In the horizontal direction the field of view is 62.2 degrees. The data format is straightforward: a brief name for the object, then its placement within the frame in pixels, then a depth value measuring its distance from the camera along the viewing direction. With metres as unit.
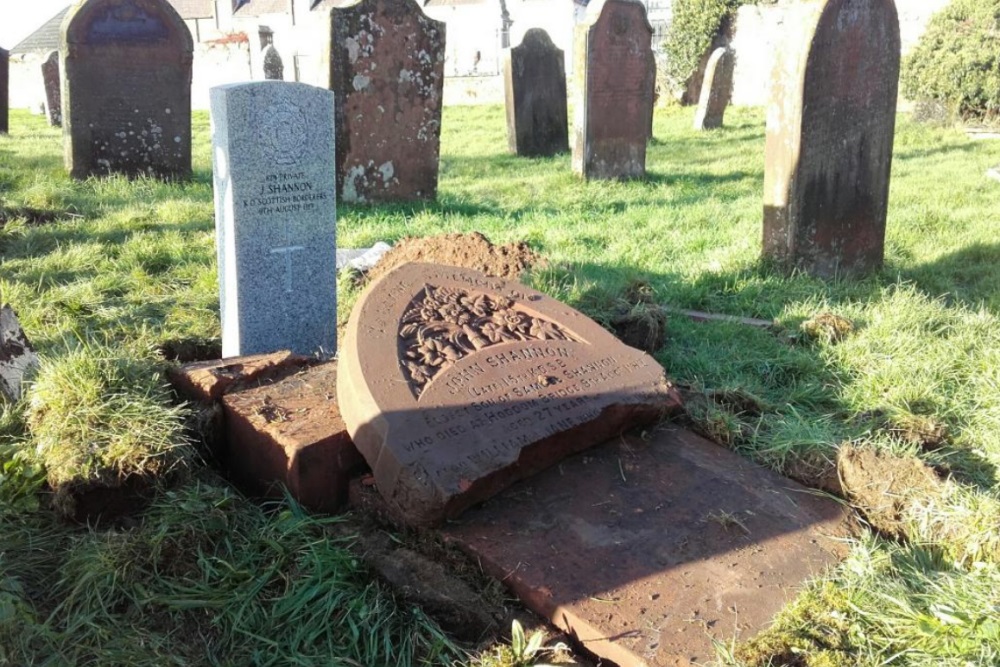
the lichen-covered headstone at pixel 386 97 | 7.20
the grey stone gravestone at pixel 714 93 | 14.01
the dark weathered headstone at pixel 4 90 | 12.20
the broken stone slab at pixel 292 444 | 2.63
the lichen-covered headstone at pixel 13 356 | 3.09
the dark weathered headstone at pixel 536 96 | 10.73
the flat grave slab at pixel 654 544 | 2.13
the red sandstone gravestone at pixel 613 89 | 8.52
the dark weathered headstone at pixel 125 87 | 7.53
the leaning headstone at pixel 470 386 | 2.46
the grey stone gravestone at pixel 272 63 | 17.28
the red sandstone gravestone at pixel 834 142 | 4.82
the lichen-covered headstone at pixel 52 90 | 15.34
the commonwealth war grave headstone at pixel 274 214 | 3.56
